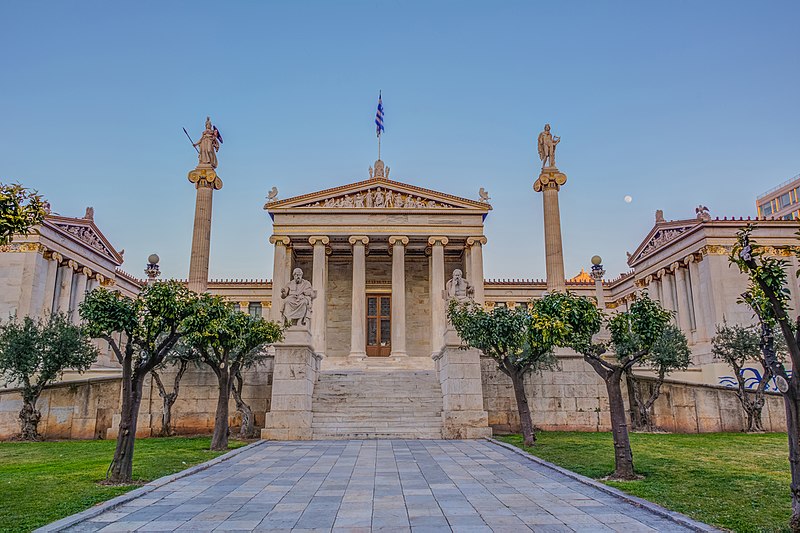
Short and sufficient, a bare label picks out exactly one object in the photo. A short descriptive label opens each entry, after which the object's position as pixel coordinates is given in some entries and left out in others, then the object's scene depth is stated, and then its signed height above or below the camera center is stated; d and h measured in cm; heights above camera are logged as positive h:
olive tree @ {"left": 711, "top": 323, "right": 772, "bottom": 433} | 2056 +99
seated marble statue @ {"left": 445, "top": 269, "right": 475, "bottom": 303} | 1914 +300
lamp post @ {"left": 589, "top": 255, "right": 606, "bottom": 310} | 2912 +561
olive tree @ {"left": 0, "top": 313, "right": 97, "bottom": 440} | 1933 +83
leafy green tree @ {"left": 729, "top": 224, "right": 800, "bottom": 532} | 617 +65
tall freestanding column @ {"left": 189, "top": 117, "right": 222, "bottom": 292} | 2673 +870
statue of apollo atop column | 2944 +1206
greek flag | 3862 +1759
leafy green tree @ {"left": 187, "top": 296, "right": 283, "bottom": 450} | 1401 +104
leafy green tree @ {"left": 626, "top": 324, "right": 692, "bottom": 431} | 2008 +52
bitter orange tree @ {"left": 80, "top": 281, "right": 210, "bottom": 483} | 1027 +106
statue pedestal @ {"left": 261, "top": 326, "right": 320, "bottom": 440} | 1756 -34
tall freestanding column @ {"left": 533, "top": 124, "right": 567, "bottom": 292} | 2766 +858
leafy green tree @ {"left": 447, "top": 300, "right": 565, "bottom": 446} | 1570 +109
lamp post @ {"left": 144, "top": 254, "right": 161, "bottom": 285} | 2393 +472
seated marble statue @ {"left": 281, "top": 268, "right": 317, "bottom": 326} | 1898 +266
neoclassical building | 3447 +781
